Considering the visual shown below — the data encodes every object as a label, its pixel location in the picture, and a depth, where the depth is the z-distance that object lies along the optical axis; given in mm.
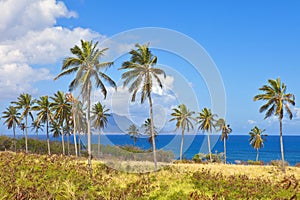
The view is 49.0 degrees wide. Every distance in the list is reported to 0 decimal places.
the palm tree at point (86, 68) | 27594
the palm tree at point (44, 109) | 61094
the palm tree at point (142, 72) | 26469
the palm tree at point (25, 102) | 64375
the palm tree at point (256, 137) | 80038
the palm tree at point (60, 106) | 56656
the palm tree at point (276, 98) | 39438
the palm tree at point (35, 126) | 68175
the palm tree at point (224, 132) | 78638
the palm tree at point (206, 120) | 65625
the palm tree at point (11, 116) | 75031
